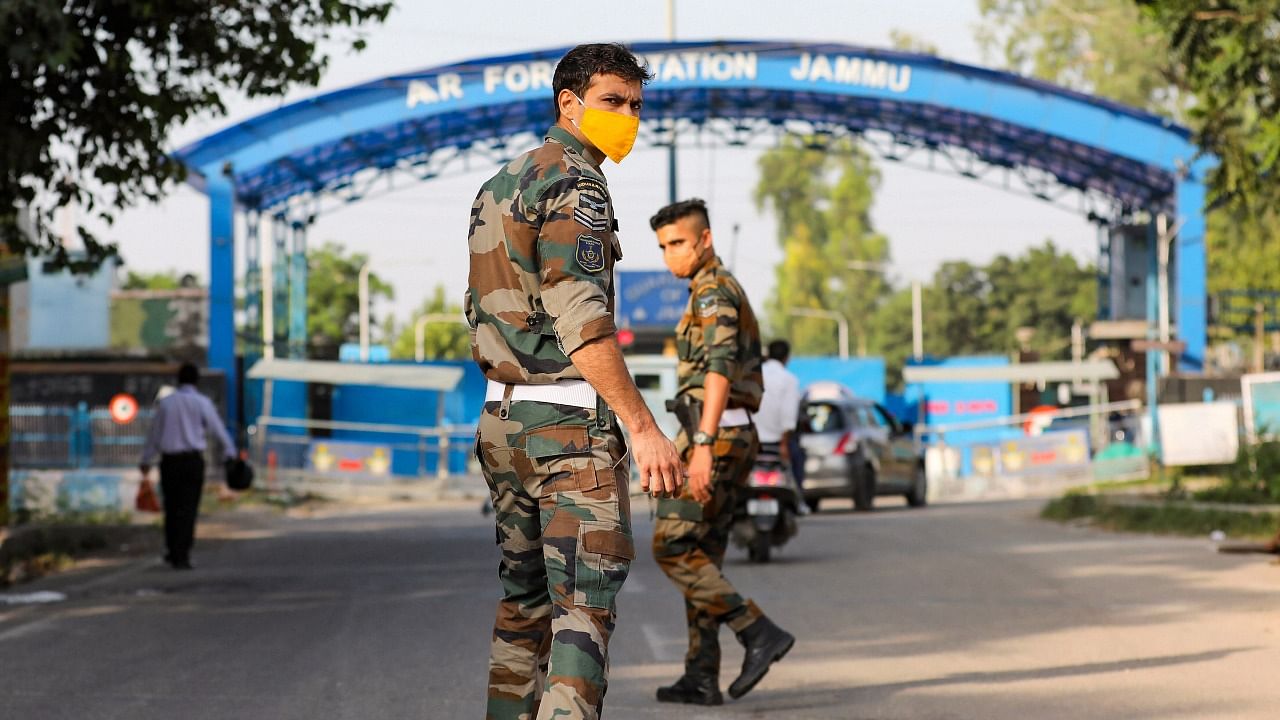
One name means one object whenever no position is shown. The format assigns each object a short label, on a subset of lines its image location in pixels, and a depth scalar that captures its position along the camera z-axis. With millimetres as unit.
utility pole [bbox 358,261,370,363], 62250
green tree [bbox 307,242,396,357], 85938
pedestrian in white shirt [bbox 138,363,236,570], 14703
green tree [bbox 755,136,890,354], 101000
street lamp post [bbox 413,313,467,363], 72094
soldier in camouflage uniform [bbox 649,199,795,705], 7043
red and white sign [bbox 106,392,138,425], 31691
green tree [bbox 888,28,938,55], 82438
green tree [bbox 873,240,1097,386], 85000
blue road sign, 47812
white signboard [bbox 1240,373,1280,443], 22766
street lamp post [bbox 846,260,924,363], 72000
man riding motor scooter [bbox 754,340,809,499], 13836
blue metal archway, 35875
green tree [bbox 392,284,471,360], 98312
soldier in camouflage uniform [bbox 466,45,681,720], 4535
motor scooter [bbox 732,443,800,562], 14297
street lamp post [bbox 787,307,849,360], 78875
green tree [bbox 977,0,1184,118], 67875
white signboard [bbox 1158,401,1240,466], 24547
